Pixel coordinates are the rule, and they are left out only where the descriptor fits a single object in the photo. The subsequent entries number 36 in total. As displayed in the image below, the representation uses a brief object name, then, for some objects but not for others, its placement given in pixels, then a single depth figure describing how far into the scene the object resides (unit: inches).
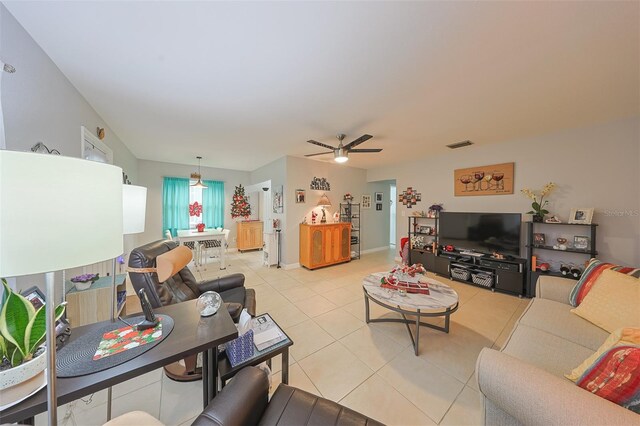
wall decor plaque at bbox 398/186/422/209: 184.3
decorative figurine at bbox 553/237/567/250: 113.5
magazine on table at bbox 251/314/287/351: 50.8
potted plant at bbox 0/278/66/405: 27.3
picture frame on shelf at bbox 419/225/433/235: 170.9
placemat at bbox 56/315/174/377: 32.7
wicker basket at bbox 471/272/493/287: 129.0
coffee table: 73.0
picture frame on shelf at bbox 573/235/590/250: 108.3
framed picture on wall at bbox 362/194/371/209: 226.2
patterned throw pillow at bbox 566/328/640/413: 31.1
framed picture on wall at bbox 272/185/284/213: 176.7
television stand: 121.6
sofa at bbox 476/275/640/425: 29.4
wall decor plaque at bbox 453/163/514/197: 135.3
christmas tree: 238.5
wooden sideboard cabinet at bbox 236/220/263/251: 235.0
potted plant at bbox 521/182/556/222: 118.6
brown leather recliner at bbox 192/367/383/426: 31.5
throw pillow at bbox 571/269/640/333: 54.3
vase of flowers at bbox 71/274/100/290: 71.7
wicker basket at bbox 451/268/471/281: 138.8
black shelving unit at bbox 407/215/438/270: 160.2
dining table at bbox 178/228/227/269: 160.4
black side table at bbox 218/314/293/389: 45.5
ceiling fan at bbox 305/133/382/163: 116.5
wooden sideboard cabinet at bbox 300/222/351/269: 169.3
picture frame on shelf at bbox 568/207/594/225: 105.3
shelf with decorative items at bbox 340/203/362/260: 208.5
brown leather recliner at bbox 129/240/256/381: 56.6
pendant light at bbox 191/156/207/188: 193.7
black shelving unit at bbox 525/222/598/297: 104.9
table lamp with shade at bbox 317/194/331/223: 190.2
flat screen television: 126.3
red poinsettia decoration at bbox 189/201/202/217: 214.8
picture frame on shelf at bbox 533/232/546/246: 121.5
